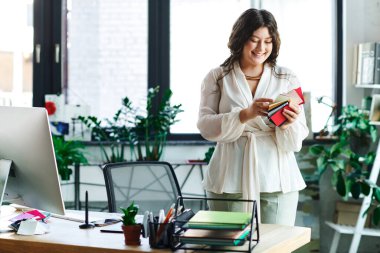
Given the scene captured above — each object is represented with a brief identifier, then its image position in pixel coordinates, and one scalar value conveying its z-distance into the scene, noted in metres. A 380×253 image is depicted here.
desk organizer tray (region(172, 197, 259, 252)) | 2.08
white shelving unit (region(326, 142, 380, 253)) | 4.53
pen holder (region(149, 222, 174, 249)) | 2.17
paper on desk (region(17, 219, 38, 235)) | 2.41
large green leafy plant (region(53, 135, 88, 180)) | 4.59
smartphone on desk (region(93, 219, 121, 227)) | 2.59
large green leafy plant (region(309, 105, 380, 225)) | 4.50
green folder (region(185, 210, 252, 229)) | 2.08
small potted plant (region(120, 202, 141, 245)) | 2.24
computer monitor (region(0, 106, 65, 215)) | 2.31
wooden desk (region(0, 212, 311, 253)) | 2.19
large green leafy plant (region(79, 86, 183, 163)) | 4.77
